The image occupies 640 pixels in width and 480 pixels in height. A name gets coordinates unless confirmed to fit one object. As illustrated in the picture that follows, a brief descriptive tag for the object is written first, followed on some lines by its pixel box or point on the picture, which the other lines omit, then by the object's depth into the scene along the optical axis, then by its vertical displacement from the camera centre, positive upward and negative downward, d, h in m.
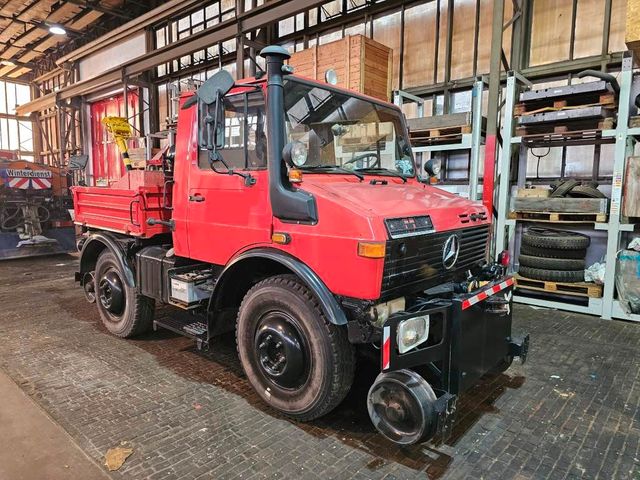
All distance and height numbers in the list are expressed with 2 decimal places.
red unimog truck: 2.49 -0.45
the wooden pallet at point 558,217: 5.49 -0.33
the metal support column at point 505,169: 6.06 +0.33
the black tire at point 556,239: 5.60 -0.63
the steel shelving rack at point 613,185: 5.19 +0.10
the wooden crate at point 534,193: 5.94 -0.01
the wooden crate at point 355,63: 7.06 +2.23
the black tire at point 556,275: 5.67 -1.12
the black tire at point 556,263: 5.66 -0.95
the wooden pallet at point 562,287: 5.50 -1.28
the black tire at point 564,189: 5.85 +0.05
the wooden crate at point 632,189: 5.19 +0.05
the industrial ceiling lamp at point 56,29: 13.27 +5.02
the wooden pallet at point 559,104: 5.36 +1.20
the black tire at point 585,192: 5.66 +0.01
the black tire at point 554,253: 5.70 -0.82
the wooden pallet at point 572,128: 5.40 +0.89
